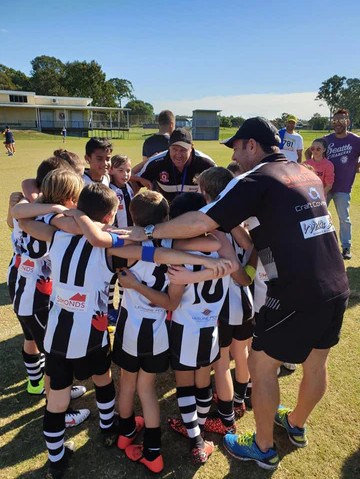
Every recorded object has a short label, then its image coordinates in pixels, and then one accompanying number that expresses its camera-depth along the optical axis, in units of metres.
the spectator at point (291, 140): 9.10
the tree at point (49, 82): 78.12
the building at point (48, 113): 56.59
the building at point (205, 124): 60.88
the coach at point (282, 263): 2.27
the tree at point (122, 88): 98.88
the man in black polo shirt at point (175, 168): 4.34
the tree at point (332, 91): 101.75
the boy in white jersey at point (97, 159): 4.06
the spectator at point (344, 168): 6.86
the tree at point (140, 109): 86.75
